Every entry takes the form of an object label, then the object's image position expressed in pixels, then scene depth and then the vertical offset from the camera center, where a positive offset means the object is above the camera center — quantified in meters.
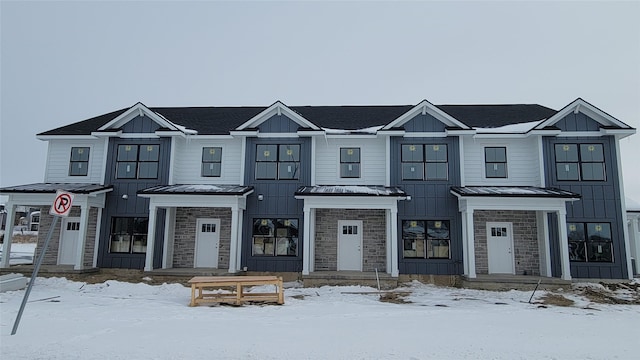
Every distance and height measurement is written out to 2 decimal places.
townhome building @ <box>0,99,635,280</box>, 13.88 +1.31
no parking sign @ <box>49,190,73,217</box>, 6.65 +0.40
